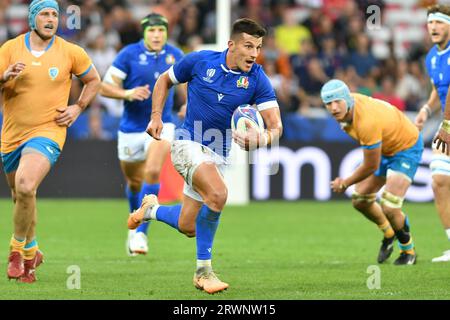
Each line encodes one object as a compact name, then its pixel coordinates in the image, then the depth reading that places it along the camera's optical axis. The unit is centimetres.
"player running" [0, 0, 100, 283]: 904
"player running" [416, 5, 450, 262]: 1032
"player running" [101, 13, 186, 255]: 1191
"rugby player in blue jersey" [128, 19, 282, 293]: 853
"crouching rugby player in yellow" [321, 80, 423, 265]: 1038
